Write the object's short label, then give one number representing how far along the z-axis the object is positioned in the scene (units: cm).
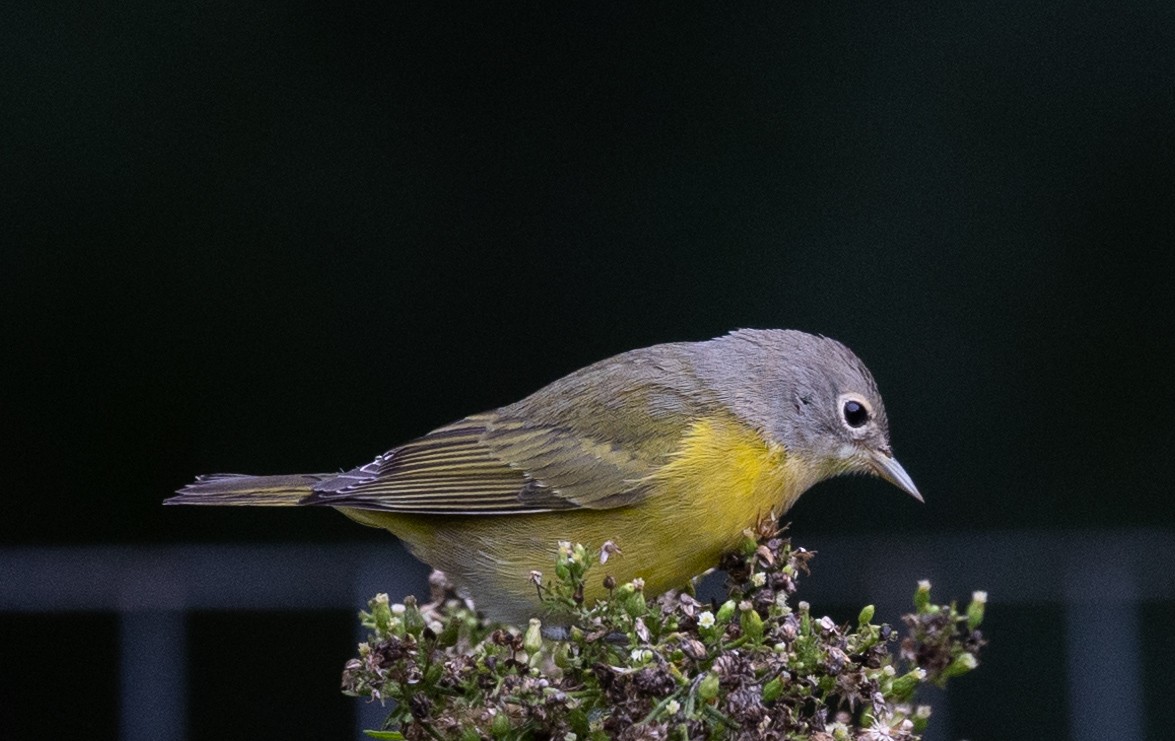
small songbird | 603
